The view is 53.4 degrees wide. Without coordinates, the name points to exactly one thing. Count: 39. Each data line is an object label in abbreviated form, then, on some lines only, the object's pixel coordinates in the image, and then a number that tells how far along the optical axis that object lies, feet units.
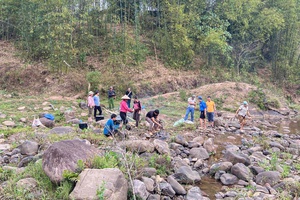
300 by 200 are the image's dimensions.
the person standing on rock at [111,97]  44.14
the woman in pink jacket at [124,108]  33.19
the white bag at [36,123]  33.41
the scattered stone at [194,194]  18.77
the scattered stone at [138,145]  23.97
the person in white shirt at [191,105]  39.70
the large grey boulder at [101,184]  15.35
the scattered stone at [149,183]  18.47
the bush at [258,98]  57.77
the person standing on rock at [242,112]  38.34
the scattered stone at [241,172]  22.33
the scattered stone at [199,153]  27.32
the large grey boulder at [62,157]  16.80
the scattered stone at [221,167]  23.71
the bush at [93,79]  55.62
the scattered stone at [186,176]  21.43
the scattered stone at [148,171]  19.85
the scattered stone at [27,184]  16.29
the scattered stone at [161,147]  25.13
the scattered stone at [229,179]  21.94
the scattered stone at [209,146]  29.41
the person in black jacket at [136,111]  34.53
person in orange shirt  38.72
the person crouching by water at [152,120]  33.65
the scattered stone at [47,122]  34.98
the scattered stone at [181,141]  29.99
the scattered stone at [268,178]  21.70
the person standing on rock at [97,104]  39.17
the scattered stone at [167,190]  18.90
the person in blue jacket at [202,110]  38.22
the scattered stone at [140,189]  16.88
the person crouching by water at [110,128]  27.58
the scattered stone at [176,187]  19.47
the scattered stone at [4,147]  24.88
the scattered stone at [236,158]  24.81
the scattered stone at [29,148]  23.32
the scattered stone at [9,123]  34.32
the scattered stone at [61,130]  29.68
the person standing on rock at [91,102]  39.27
